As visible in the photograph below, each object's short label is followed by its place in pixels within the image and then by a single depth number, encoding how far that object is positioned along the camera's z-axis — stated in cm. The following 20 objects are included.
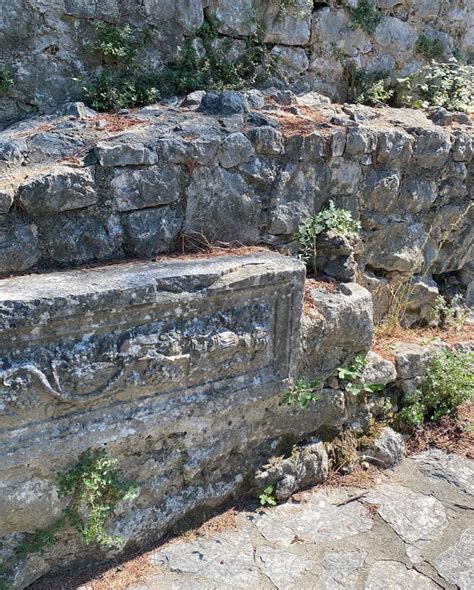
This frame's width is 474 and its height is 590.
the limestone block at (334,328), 313
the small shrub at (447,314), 455
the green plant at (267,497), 299
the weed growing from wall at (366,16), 471
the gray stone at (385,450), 338
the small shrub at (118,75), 364
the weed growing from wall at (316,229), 349
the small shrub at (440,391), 363
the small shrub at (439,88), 487
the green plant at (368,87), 477
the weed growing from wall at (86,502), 239
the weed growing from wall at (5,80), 344
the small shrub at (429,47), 515
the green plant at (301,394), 306
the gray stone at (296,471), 303
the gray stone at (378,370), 343
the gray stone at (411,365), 364
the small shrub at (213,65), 393
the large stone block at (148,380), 226
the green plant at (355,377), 327
